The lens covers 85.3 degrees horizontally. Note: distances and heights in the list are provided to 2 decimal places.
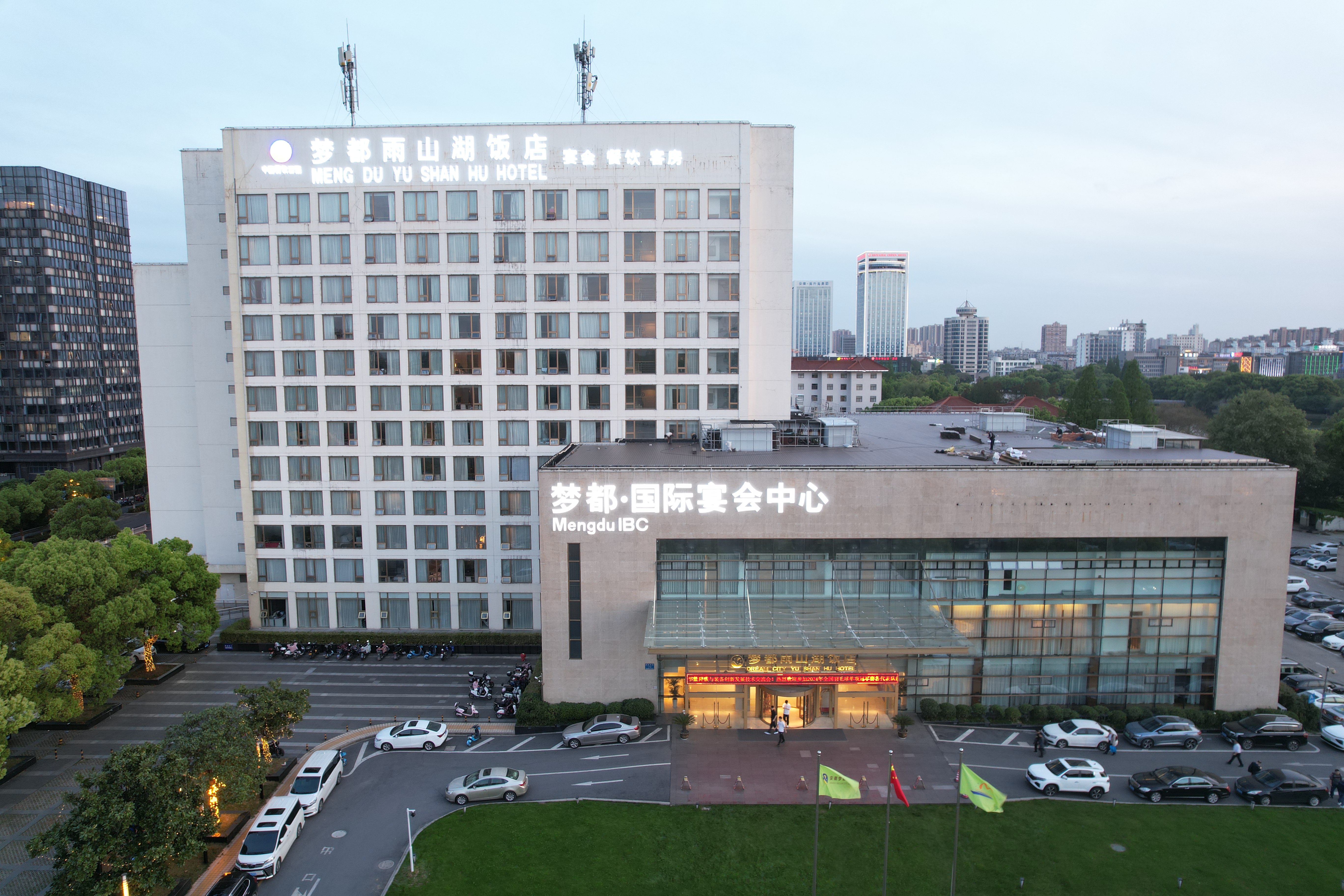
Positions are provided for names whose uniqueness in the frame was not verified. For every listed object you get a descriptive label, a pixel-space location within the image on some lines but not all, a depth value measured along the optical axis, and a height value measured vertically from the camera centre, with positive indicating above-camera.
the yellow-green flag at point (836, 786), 22.23 -12.63
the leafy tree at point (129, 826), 22.20 -14.33
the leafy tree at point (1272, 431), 80.50 -5.98
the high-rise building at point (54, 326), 100.00 +6.14
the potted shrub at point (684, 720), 35.03 -16.57
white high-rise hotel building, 48.81 +3.28
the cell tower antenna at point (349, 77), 51.44 +20.75
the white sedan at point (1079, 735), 33.12 -16.27
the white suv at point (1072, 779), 29.94 -16.53
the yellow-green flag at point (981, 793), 21.91 -12.56
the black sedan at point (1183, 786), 29.62 -16.59
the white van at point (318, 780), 29.42 -16.96
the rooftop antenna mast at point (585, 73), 52.09 +21.45
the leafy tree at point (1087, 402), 91.44 -3.19
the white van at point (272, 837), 25.47 -16.83
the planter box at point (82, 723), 37.38 -18.16
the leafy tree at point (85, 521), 67.69 -14.19
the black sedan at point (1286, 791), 29.55 -16.68
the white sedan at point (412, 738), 34.78 -17.41
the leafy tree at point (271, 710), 30.48 -14.33
